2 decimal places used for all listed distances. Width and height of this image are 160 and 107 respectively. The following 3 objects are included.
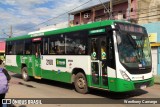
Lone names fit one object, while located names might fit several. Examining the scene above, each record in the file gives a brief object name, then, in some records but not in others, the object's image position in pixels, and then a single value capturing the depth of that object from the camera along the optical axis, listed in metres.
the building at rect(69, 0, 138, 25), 24.52
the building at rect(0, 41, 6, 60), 40.52
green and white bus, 6.34
